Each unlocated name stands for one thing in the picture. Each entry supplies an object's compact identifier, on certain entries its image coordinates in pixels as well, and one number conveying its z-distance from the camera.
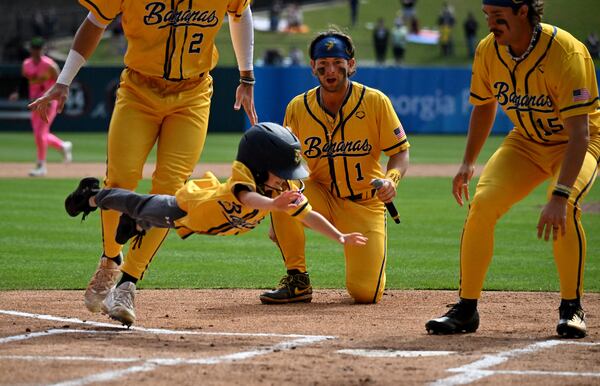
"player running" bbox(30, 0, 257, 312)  12.93
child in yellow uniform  11.59
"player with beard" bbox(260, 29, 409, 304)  15.26
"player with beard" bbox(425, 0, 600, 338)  11.90
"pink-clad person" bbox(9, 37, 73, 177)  36.37
